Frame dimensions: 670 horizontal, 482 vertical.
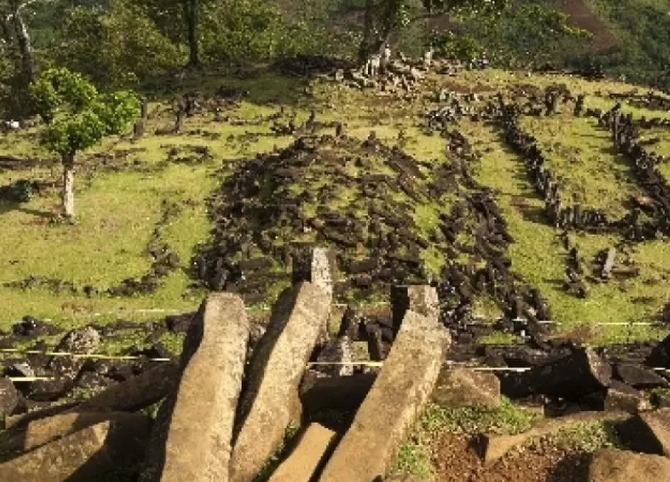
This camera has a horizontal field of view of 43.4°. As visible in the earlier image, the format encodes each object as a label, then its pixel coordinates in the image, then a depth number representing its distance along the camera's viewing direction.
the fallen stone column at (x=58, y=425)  9.95
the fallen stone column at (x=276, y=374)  8.93
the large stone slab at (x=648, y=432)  9.69
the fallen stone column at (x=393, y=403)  8.62
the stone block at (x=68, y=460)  9.19
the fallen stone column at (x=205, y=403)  7.97
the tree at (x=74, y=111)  23.86
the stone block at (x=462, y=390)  10.42
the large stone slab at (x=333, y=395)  10.23
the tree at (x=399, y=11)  40.84
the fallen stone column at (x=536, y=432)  9.72
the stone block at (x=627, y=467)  9.05
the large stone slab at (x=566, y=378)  11.26
